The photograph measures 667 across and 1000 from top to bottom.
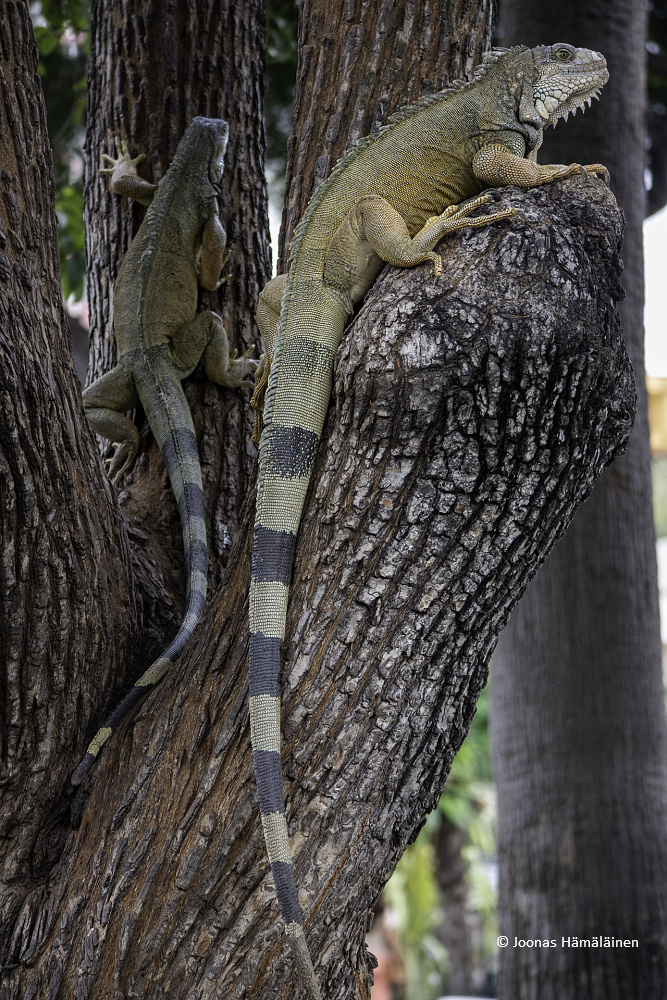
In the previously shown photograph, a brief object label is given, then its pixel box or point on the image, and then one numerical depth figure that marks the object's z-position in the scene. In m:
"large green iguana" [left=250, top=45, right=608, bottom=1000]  4.12
